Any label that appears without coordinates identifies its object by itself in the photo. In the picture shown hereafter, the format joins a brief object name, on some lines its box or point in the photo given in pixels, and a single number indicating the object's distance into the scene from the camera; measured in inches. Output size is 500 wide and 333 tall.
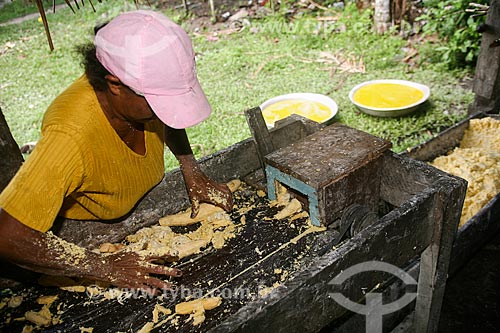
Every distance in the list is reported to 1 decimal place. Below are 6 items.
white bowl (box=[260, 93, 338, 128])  189.9
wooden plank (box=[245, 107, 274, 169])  103.1
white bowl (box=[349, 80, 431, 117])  182.2
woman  65.2
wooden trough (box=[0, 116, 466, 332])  68.0
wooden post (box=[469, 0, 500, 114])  142.3
